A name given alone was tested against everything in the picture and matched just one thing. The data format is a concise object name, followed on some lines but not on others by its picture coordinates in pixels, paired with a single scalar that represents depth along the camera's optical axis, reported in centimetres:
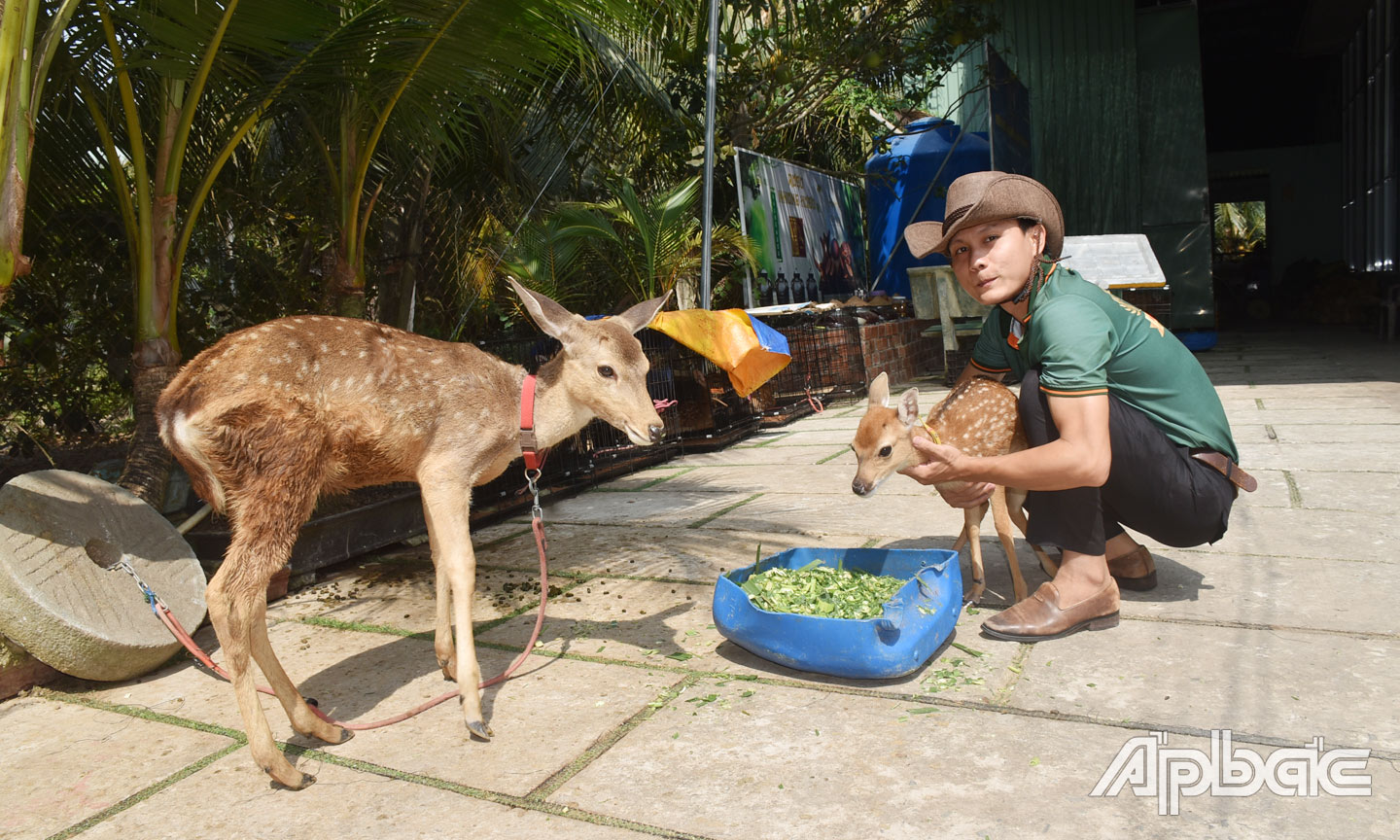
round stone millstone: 352
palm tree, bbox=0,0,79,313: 325
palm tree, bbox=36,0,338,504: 421
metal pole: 861
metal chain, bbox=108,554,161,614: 356
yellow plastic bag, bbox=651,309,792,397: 730
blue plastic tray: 320
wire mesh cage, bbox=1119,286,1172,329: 1130
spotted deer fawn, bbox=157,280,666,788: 308
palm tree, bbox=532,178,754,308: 955
